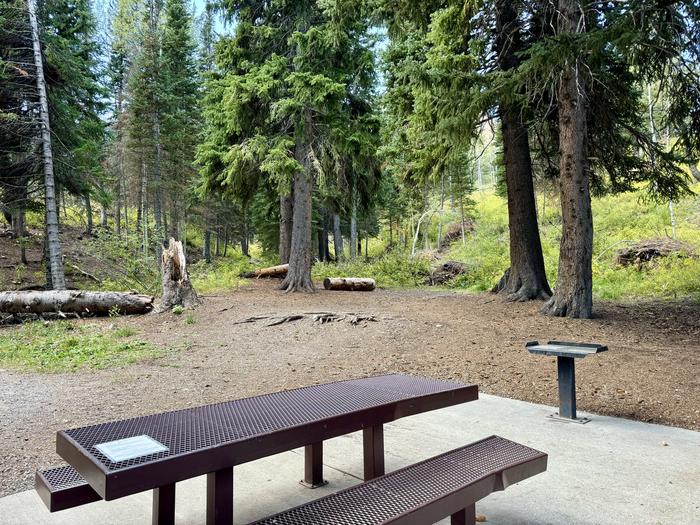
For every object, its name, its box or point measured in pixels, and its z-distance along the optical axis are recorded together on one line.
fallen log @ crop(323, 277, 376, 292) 15.68
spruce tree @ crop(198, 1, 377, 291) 12.90
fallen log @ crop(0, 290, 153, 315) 10.63
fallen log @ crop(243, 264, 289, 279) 17.84
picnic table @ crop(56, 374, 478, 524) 1.82
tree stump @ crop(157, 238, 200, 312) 11.05
